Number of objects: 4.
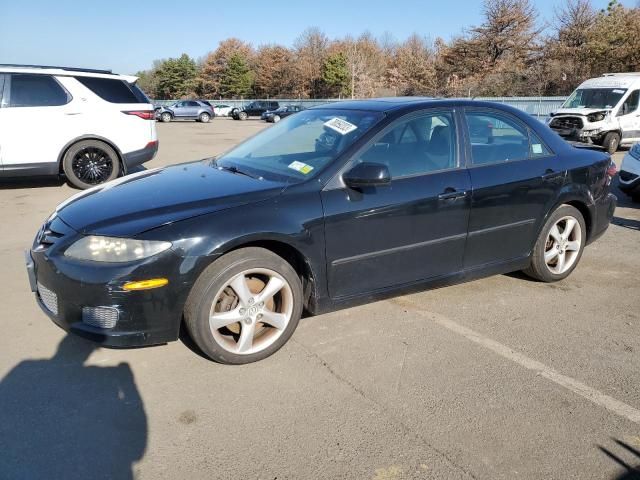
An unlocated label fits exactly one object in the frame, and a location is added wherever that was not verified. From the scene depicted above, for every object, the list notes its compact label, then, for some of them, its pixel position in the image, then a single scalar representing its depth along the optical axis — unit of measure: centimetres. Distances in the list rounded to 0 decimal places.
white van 1446
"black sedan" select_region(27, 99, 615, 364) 285
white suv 779
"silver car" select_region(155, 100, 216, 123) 3591
